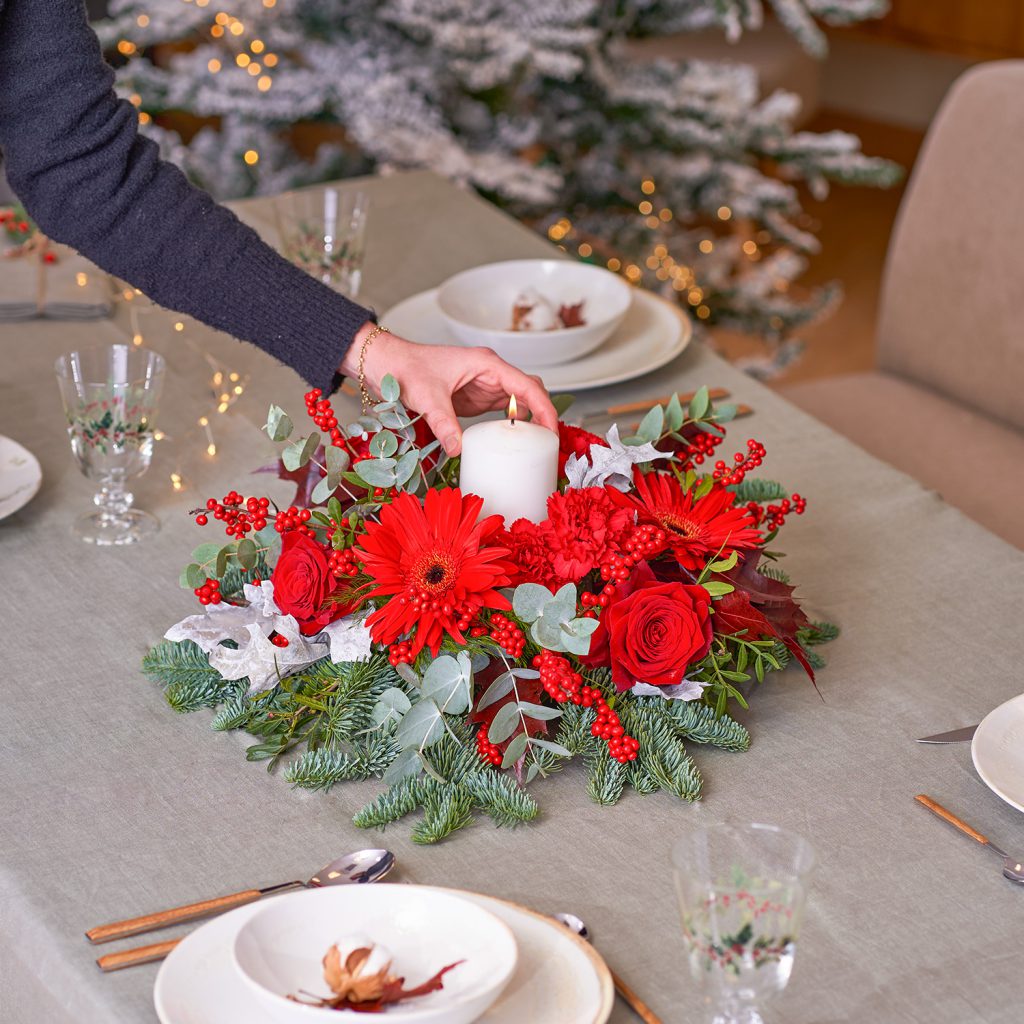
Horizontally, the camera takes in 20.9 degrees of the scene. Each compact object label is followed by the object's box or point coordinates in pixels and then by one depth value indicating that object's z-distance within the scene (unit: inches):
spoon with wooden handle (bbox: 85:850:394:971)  67.0
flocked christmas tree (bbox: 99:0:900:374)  166.3
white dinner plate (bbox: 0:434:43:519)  85.4
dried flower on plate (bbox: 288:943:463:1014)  63.6
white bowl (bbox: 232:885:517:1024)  63.4
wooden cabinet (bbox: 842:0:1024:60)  307.8
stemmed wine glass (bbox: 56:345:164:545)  82.9
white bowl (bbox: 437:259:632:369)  95.0
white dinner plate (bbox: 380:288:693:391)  95.6
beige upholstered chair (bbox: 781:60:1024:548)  112.5
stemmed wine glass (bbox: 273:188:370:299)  101.0
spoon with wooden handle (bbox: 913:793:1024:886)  70.3
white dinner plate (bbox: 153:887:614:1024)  64.5
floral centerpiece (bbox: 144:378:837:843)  71.9
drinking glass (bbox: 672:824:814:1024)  62.6
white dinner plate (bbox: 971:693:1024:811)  72.4
